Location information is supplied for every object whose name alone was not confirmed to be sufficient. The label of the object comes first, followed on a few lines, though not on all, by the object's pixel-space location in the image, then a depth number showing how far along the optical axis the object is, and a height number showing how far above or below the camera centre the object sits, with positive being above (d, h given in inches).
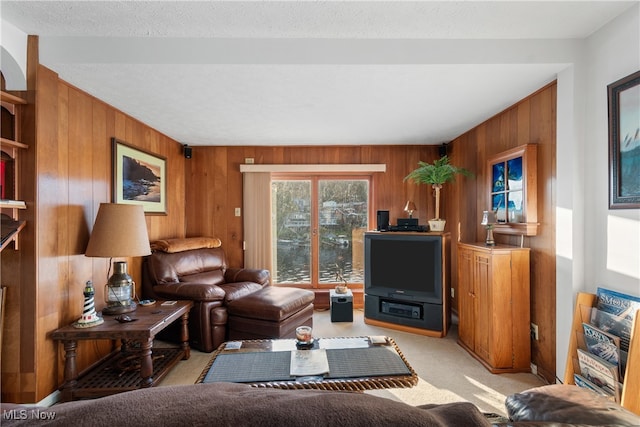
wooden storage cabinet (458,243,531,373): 98.9 -31.3
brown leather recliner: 115.1 -30.0
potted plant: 136.1 +18.3
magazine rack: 60.5 -33.1
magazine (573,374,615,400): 66.2 -39.8
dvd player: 137.9 -6.1
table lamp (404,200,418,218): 146.5 +3.7
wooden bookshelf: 74.0 +15.0
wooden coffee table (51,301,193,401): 83.4 -44.3
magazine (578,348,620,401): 64.9 -35.8
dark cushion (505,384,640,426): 37.8 -26.6
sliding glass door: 174.6 -8.1
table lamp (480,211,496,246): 108.8 -2.8
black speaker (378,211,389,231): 146.6 -2.6
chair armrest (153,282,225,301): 114.6 -29.5
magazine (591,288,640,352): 65.9 -23.0
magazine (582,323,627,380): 65.7 -30.4
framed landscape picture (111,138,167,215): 115.0 +16.3
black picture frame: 65.6 +16.2
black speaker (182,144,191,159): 166.7 +36.0
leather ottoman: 113.9 -39.2
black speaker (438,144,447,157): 167.2 +36.0
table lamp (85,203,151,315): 91.3 -8.4
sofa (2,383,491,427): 20.6 -14.0
